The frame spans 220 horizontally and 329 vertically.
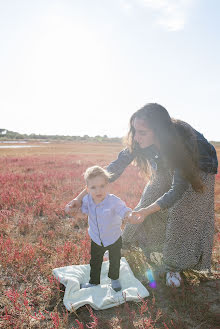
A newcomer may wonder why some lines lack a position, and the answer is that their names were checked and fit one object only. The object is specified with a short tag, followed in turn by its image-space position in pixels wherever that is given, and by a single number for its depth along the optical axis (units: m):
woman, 2.66
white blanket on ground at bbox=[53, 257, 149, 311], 2.55
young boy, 2.57
